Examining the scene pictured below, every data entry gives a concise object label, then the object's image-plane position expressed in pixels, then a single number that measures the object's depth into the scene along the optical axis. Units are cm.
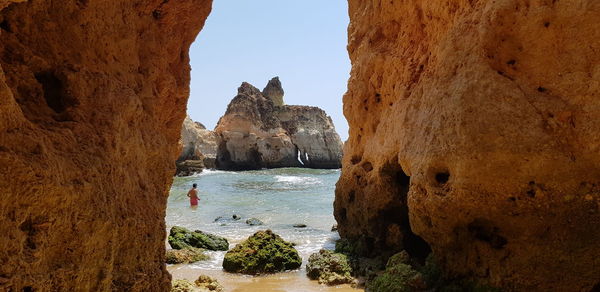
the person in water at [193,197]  1909
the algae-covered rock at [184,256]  1009
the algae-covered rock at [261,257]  929
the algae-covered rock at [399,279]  638
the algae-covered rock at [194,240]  1124
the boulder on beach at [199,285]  705
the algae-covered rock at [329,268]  847
